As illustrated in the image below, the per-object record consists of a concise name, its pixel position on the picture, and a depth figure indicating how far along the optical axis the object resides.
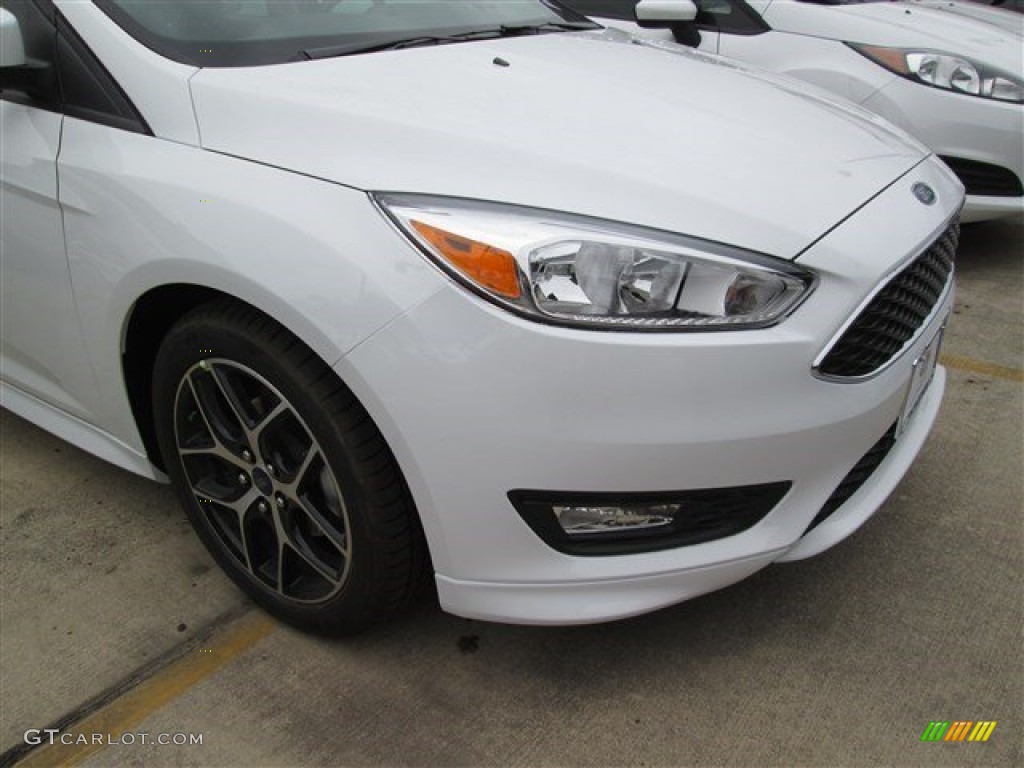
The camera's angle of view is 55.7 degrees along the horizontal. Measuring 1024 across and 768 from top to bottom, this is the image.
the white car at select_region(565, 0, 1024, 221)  4.29
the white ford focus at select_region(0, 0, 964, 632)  1.65
